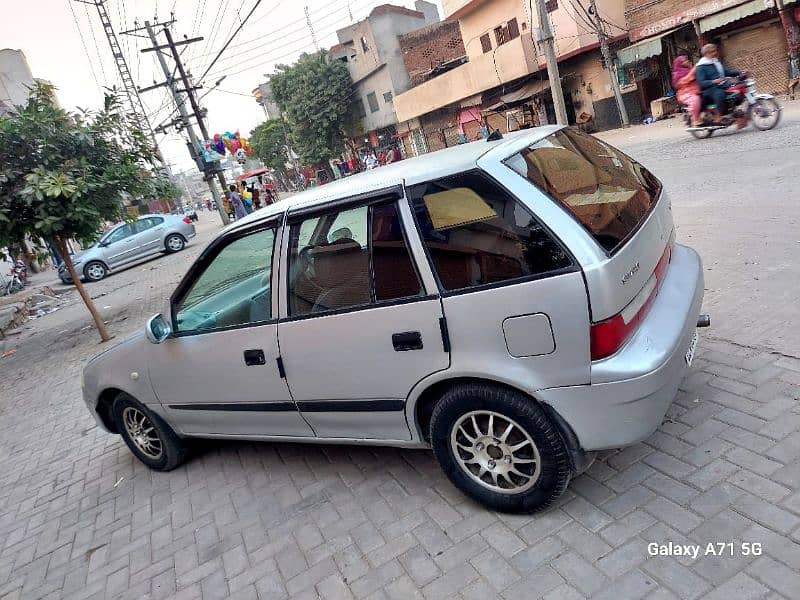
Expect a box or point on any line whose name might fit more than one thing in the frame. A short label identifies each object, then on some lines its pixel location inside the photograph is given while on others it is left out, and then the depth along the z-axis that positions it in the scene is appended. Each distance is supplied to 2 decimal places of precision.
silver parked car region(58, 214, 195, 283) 19.12
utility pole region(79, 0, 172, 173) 35.88
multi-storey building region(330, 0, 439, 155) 35.59
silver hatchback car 2.35
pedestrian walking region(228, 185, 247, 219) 23.18
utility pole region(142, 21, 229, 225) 22.91
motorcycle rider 10.94
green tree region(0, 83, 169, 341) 7.93
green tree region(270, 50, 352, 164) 39.56
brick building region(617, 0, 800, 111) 17.03
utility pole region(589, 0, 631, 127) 21.25
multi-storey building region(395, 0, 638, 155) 23.11
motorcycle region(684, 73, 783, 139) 10.73
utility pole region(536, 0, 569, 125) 14.49
